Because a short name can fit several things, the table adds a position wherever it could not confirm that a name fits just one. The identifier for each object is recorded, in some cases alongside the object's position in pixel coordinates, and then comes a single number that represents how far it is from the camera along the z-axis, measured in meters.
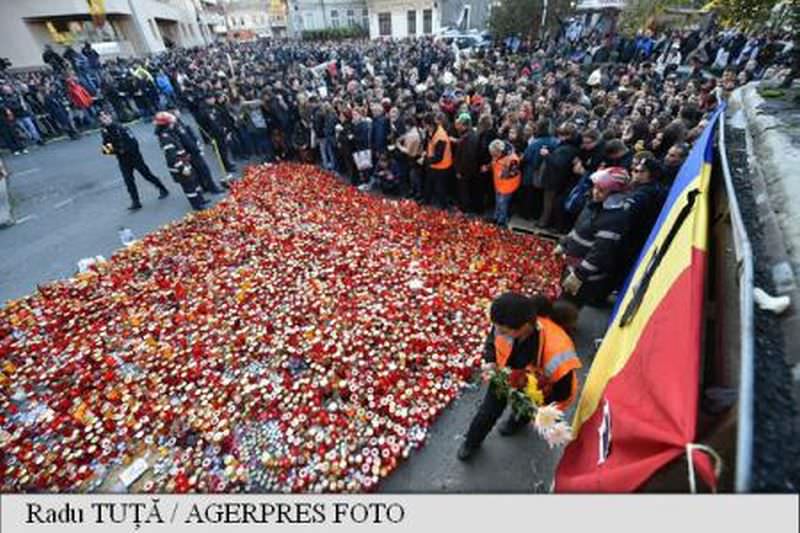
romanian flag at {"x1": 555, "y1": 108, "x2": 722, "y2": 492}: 1.36
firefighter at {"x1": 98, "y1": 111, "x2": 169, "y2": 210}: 7.36
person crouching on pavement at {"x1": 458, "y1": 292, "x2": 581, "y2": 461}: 2.32
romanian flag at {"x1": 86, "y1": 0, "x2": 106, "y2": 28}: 26.94
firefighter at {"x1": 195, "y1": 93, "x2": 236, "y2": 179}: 9.77
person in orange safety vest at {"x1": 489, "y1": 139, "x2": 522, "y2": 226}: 6.25
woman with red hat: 3.70
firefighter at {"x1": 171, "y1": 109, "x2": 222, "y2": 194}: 7.85
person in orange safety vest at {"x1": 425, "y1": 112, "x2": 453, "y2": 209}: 6.96
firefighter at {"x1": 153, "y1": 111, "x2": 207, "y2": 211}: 7.09
